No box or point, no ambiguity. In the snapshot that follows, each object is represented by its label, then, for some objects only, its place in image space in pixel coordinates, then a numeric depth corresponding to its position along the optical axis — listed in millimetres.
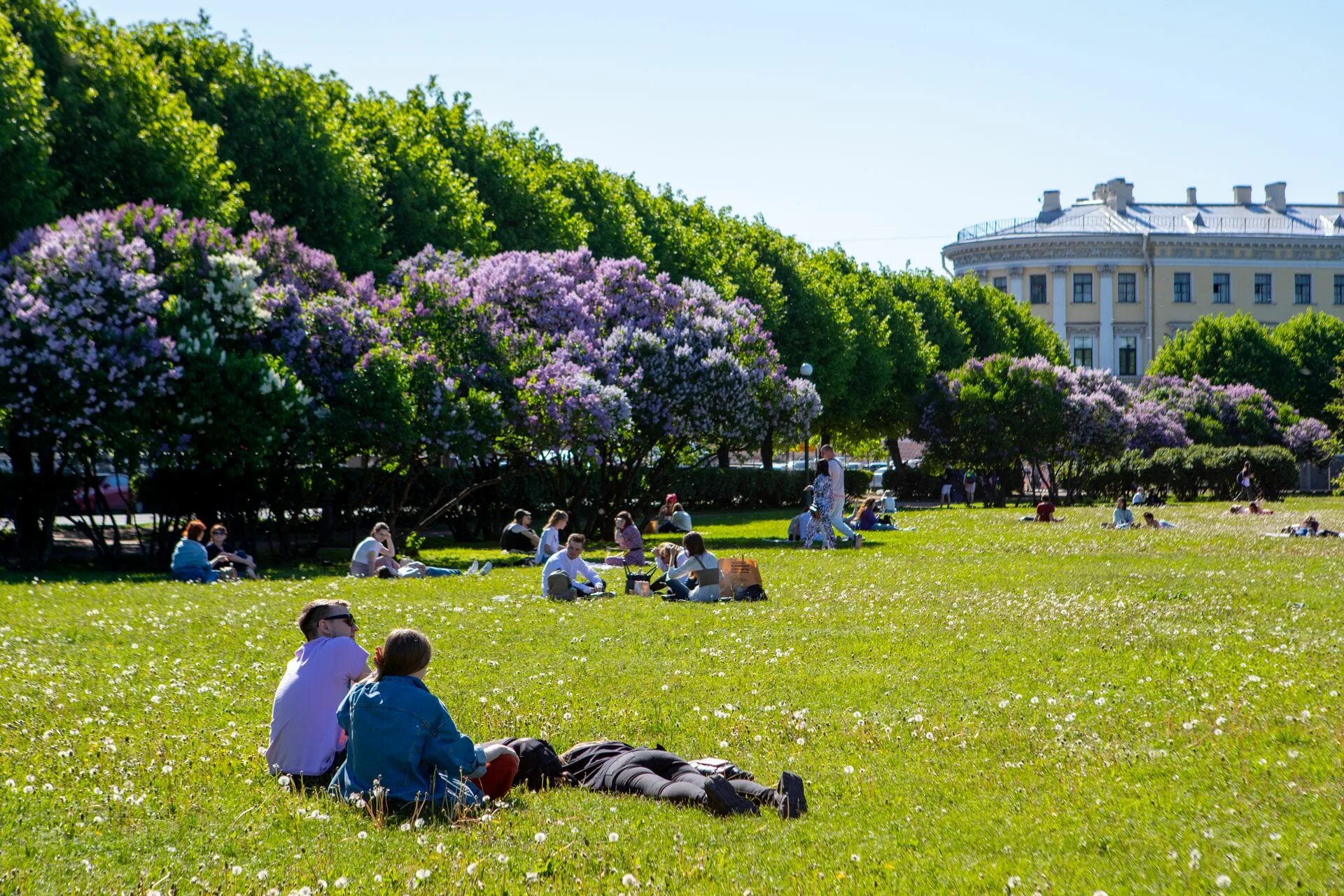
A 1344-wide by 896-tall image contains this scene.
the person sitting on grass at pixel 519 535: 27812
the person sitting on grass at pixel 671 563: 19281
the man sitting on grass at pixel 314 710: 8578
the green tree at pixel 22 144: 24688
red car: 27172
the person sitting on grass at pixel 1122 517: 35875
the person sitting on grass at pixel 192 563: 22141
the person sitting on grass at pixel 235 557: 23234
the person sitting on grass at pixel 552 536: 23672
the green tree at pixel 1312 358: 83500
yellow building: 102875
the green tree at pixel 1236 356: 82625
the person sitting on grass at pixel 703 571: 18891
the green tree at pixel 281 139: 33562
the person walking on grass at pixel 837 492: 28625
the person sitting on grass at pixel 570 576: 19234
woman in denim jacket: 7836
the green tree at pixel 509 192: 42438
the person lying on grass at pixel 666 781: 7719
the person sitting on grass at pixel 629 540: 24031
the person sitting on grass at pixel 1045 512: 38344
